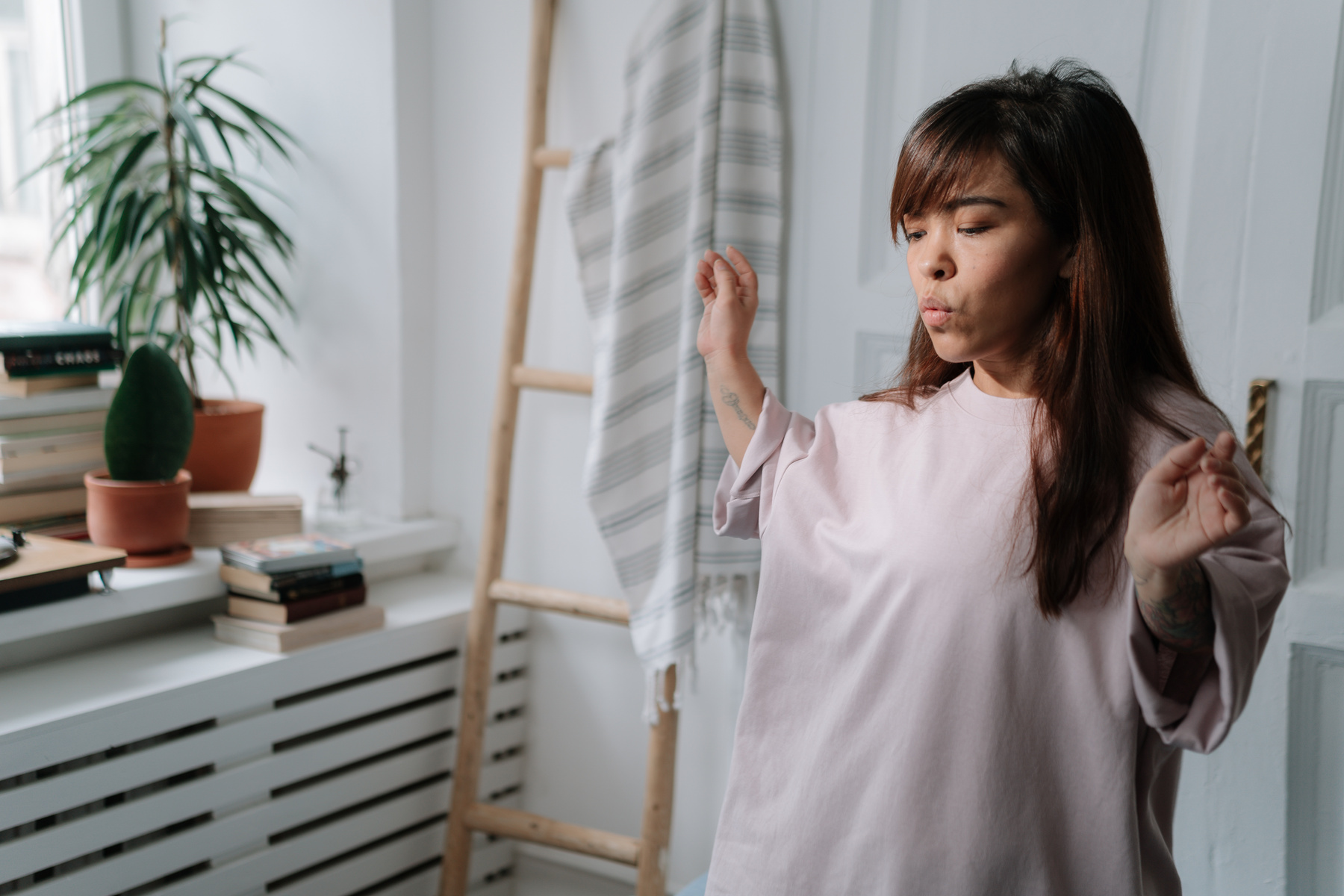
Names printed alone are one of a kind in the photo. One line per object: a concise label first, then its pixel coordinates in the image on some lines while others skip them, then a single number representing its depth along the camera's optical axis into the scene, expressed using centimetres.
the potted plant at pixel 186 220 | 189
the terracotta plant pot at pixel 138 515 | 163
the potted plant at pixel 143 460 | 162
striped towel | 161
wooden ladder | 176
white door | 128
